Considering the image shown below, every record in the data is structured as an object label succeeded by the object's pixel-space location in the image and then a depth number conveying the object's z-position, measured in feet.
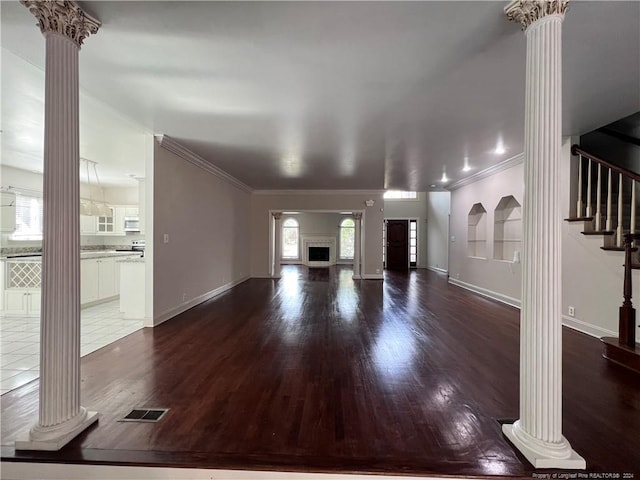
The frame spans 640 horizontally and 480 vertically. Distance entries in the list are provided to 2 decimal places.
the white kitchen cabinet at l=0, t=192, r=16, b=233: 17.07
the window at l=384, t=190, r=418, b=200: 40.14
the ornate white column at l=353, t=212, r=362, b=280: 28.66
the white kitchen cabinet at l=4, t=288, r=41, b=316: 15.38
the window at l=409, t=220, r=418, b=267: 40.39
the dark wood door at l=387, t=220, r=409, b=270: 39.91
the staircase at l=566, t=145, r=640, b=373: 9.74
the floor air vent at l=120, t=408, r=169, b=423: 6.55
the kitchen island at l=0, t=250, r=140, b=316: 15.39
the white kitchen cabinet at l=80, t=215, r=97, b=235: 22.00
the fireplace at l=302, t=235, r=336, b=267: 43.22
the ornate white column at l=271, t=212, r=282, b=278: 29.35
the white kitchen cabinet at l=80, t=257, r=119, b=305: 16.76
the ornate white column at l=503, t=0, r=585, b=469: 5.34
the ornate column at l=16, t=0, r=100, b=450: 5.69
